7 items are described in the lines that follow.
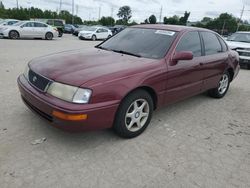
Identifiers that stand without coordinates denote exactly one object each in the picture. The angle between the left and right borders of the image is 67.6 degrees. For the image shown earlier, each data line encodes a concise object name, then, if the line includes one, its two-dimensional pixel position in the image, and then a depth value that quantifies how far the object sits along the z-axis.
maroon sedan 2.20
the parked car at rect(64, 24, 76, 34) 24.04
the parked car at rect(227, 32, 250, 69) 7.81
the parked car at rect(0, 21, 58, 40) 13.26
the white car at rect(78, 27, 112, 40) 17.44
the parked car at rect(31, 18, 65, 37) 20.85
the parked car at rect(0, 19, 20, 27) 14.46
